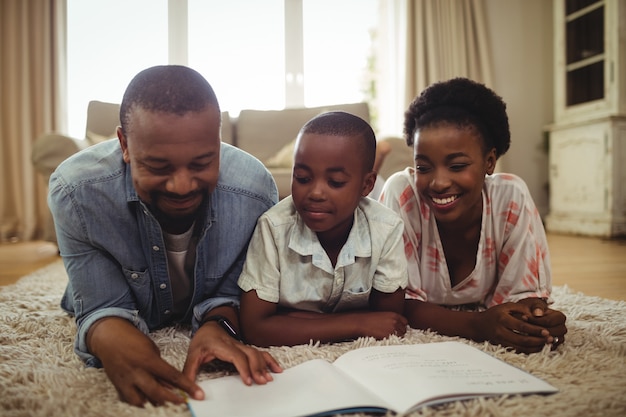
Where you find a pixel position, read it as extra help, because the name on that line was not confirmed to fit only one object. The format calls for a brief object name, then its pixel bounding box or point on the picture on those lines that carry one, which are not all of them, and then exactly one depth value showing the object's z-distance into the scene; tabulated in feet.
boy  3.27
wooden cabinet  10.60
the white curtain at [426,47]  12.96
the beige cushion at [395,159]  8.62
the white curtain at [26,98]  11.62
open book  2.12
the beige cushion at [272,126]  9.94
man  2.59
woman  3.62
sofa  7.90
